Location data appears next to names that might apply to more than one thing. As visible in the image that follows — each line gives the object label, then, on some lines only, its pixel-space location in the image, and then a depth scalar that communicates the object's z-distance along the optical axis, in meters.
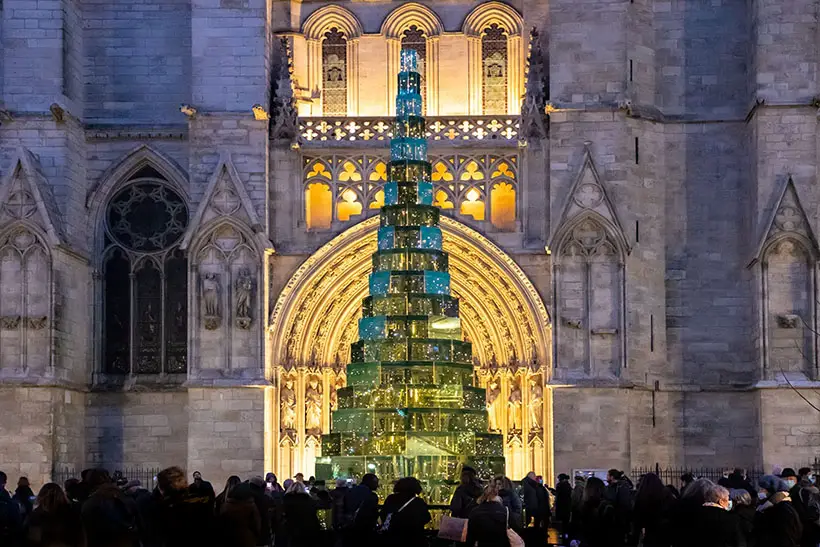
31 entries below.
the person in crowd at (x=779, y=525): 11.92
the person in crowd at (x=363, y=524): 14.05
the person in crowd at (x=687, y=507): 12.06
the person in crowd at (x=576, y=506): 18.94
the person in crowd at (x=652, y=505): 13.70
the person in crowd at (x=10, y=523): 12.65
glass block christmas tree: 18.14
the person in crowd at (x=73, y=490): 14.34
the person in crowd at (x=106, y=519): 11.70
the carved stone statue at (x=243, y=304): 26.83
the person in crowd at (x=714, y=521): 11.98
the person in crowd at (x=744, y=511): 12.40
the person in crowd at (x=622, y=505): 16.14
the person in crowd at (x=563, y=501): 21.34
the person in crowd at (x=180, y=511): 11.73
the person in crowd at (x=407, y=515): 12.76
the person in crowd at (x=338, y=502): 16.36
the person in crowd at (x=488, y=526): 12.27
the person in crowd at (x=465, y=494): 14.49
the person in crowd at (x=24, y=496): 15.49
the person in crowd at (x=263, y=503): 15.26
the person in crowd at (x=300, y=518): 15.90
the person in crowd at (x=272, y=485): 20.16
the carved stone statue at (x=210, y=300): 26.80
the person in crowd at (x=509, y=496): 15.99
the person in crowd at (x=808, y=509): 14.34
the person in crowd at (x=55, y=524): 10.67
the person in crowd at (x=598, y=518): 16.08
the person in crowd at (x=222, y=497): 13.96
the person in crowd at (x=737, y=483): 18.12
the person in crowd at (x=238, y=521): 12.24
